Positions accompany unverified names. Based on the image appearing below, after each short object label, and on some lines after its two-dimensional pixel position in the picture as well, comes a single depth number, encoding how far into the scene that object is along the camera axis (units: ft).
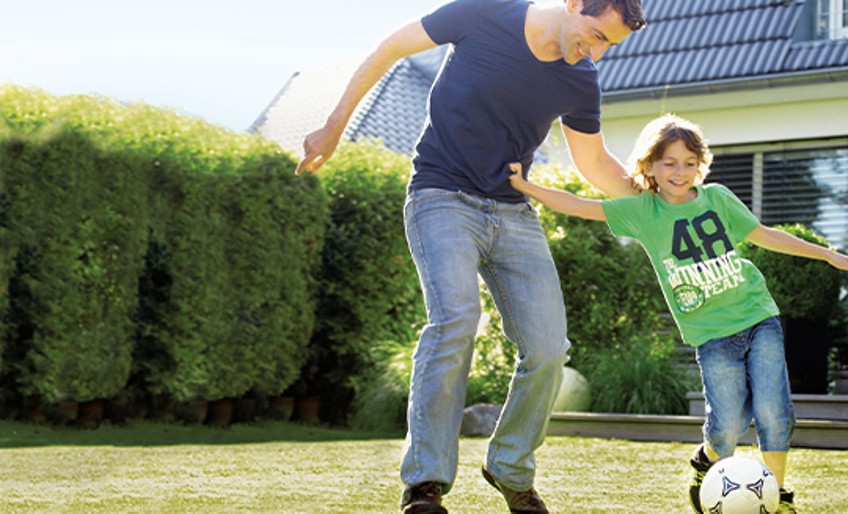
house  33.86
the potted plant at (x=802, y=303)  28.48
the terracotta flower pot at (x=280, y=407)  35.42
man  12.63
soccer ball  12.84
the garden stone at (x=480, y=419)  28.89
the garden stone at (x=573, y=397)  28.99
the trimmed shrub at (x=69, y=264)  28.25
